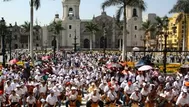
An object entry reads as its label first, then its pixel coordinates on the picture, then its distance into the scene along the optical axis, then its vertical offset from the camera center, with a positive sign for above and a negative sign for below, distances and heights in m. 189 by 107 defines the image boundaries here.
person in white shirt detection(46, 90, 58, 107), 13.92 -2.08
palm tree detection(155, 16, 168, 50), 69.69 +4.28
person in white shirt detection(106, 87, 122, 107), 14.56 -2.06
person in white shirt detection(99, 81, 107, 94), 16.44 -1.87
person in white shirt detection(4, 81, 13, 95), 15.98 -1.91
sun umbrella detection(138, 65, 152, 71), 17.79 -1.14
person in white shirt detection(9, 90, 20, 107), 14.53 -2.12
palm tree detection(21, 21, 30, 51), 96.62 +5.16
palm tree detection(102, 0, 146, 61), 36.47 +3.93
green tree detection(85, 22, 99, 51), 90.56 +4.29
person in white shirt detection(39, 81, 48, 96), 15.64 -1.88
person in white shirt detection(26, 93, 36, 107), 14.27 -2.16
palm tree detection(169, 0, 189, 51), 45.34 +4.58
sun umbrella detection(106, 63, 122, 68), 23.58 -1.34
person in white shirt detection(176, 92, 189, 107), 12.81 -1.93
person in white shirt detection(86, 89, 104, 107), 13.81 -1.99
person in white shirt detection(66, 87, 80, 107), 14.35 -2.01
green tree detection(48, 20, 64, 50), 89.14 +4.24
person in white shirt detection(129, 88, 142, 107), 14.76 -2.09
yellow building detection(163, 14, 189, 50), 75.06 +1.14
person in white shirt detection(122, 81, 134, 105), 15.89 -1.96
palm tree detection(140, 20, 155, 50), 78.45 +3.83
